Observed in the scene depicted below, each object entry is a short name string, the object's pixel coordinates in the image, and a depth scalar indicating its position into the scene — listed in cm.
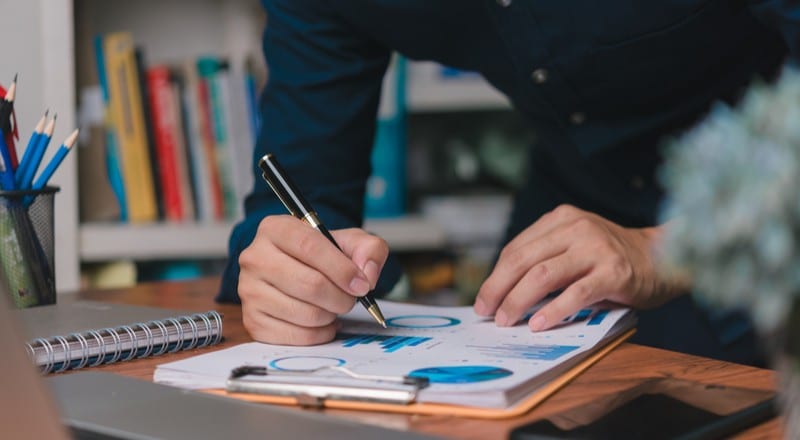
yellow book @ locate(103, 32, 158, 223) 182
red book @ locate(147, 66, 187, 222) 184
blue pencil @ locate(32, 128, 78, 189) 91
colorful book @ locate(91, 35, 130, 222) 182
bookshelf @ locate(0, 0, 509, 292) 171
